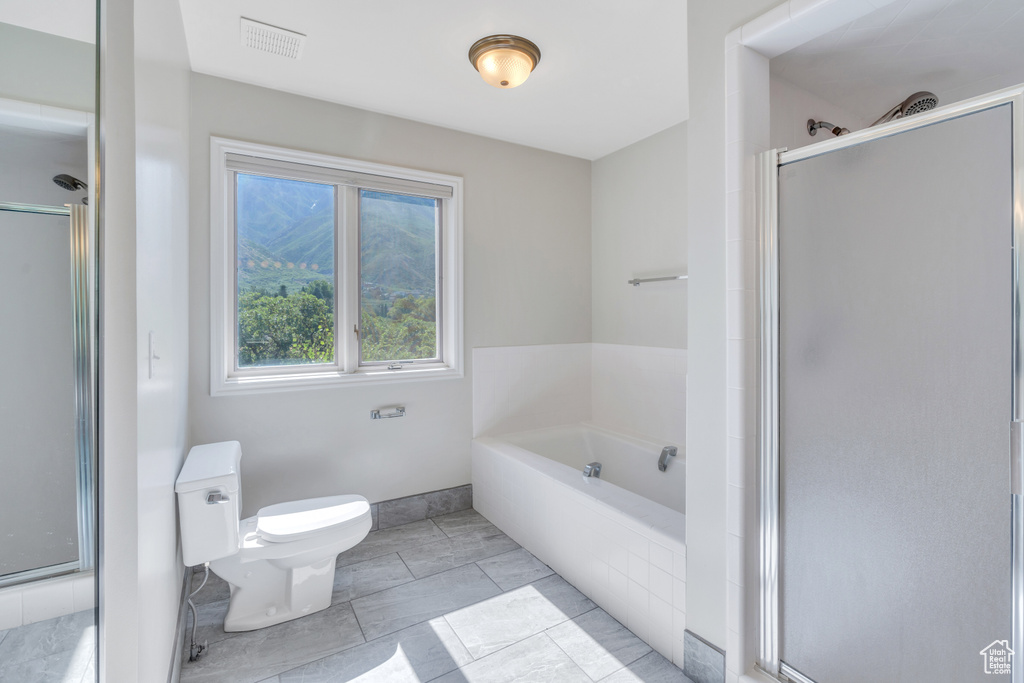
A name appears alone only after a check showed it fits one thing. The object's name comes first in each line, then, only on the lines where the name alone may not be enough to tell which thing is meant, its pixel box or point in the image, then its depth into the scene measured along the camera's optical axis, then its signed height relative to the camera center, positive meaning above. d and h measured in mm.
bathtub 1785 -849
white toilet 1768 -806
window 2504 +399
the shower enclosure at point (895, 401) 1035 -162
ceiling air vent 1991 +1296
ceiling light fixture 2041 +1223
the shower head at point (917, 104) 1533 +750
